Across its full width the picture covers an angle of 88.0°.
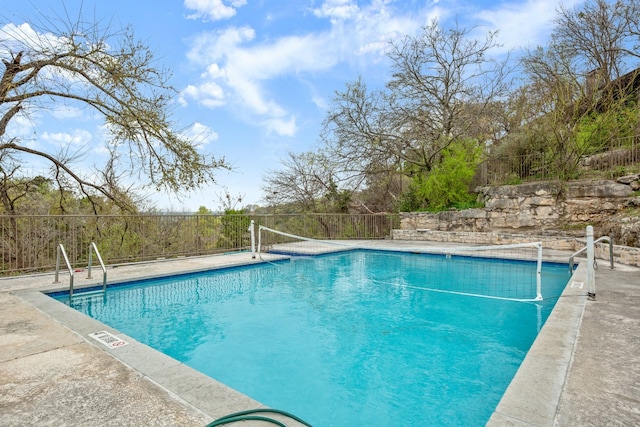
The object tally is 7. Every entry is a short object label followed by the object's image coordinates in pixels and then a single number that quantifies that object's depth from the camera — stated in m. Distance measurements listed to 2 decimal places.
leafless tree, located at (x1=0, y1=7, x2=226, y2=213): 7.30
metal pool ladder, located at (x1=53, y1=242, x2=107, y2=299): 5.13
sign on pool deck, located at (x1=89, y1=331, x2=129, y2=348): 3.07
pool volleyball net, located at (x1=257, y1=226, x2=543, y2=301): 6.85
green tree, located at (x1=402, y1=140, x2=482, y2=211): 13.90
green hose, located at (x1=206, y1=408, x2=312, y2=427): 1.82
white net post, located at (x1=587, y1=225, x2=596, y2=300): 4.36
